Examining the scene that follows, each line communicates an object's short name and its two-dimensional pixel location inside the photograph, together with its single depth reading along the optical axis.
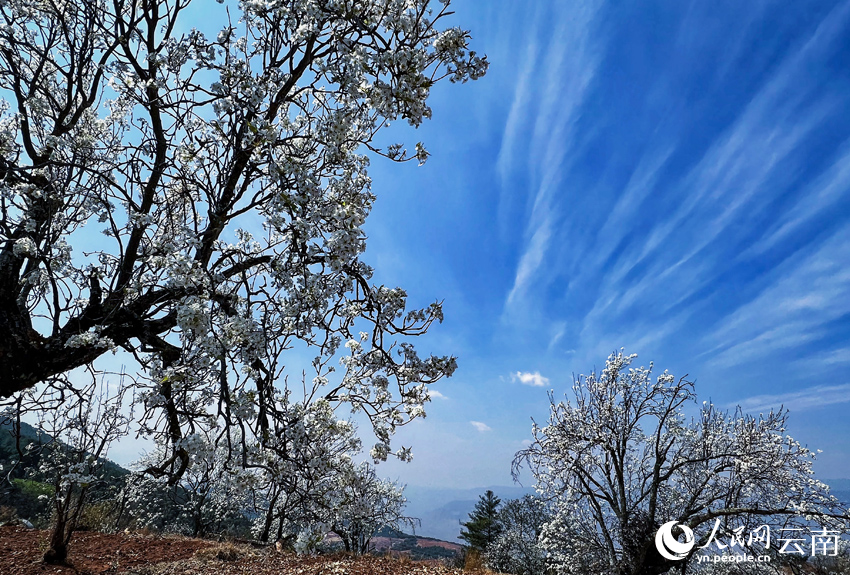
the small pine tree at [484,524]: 28.72
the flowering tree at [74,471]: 7.48
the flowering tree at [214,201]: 2.85
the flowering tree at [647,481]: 8.62
